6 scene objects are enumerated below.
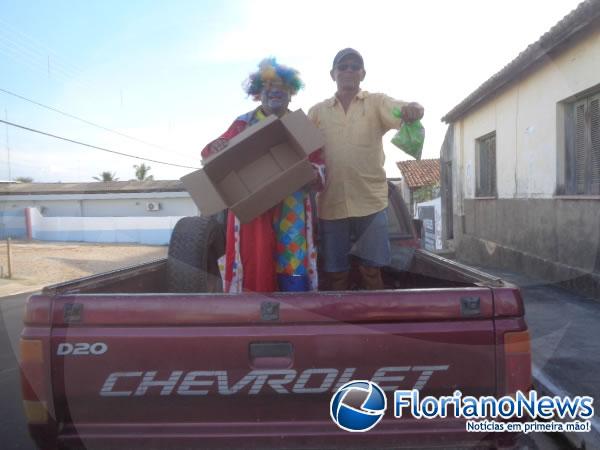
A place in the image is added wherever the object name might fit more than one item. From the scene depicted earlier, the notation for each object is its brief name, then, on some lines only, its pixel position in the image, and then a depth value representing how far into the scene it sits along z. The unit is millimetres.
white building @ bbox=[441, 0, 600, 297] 7121
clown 2695
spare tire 3053
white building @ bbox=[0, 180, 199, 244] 29812
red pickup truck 1878
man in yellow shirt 2951
